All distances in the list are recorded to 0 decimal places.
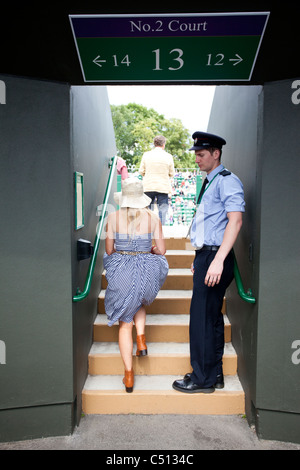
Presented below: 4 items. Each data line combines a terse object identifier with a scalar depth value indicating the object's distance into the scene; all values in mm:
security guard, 2594
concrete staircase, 2900
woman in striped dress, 2871
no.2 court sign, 1979
